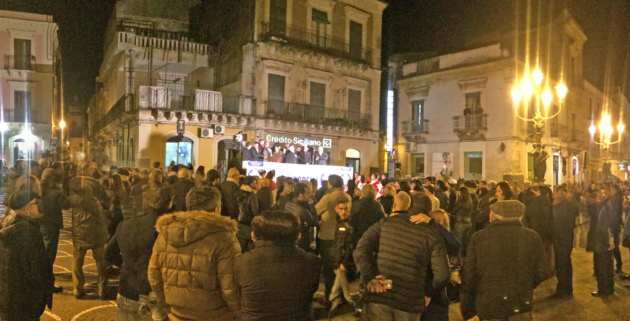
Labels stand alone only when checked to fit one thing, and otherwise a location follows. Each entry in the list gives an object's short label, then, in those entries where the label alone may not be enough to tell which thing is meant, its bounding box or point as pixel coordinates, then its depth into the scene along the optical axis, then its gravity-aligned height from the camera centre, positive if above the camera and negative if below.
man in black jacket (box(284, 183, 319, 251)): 5.44 -0.71
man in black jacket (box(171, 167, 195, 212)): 5.78 -0.50
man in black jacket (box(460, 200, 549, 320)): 3.41 -0.90
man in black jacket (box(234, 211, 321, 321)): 2.41 -0.69
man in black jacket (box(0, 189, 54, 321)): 3.47 -1.00
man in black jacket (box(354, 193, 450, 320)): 3.26 -0.87
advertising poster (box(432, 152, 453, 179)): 25.41 -0.32
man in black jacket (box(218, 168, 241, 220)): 6.74 -0.71
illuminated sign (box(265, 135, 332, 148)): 20.02 +0.76
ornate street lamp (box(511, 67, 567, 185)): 9.16 +0.95
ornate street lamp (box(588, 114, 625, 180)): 13.27 +1.10
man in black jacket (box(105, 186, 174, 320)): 3.25 -0.79
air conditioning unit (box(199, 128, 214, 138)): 18.41 +0.98
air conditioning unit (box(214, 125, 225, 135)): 18.66 +1.11
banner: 12.43 -0.45
